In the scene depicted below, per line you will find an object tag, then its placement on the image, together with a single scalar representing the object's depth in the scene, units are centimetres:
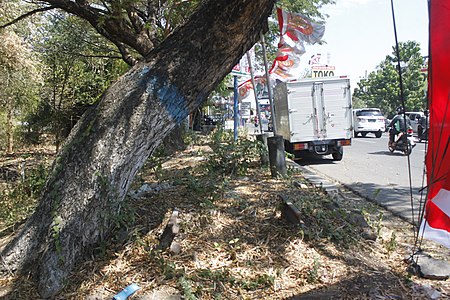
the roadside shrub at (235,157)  660
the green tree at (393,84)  5166
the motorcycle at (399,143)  1325
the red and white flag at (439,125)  266
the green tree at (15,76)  1166
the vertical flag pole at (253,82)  1092
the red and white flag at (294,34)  882
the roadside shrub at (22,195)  584
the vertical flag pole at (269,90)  747
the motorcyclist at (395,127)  1384
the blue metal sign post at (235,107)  1436
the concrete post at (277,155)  645
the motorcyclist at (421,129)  1908
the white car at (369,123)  2466
